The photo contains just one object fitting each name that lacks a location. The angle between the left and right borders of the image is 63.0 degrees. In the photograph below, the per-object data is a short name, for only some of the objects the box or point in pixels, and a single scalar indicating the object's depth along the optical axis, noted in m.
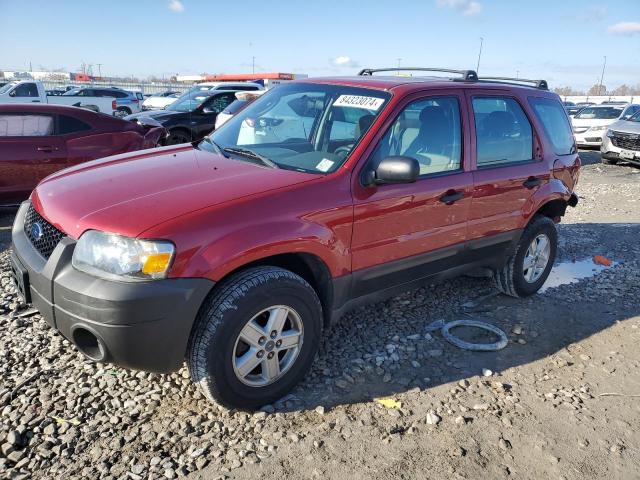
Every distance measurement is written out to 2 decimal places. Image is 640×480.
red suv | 2.44
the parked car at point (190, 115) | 11.50
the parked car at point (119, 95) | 24.78
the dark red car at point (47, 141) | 6.02
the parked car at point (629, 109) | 16.77
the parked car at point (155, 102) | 24.25
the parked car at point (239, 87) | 16.94
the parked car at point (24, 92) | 17.00
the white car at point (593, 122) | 16.28
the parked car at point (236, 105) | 9.28
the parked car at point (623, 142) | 12.91
